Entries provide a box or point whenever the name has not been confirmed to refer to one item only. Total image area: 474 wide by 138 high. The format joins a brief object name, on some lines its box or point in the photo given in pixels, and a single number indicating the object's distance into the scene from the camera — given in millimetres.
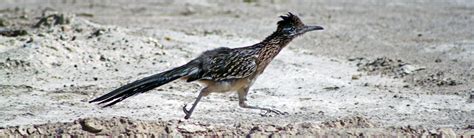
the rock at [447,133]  18703
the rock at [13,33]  32219
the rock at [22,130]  18781
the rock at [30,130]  18812
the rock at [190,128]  18781
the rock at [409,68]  27922
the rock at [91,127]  18594
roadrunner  19906
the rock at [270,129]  18562
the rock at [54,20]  34187
